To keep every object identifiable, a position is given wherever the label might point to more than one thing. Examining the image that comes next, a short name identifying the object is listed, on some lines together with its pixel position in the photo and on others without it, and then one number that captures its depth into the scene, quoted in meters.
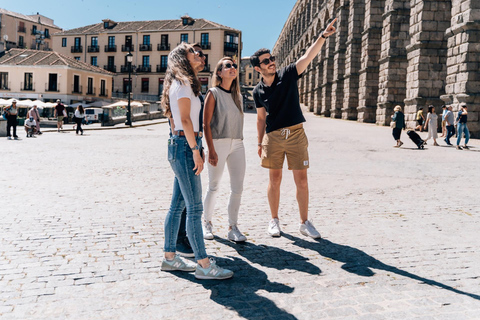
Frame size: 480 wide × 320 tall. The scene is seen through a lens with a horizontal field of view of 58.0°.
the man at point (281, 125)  4.24
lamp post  28.20
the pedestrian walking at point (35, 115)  18.85
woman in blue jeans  3.12
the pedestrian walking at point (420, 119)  16.75
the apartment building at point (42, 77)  46.50
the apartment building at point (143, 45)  59.56
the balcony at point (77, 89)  47.62
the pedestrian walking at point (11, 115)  16.92
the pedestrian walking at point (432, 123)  14.96
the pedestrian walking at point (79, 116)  20.38
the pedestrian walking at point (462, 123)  13.57
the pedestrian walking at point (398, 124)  13.77
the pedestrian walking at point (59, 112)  22.50
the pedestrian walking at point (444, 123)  15.40
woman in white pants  4.05
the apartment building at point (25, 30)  64.44
